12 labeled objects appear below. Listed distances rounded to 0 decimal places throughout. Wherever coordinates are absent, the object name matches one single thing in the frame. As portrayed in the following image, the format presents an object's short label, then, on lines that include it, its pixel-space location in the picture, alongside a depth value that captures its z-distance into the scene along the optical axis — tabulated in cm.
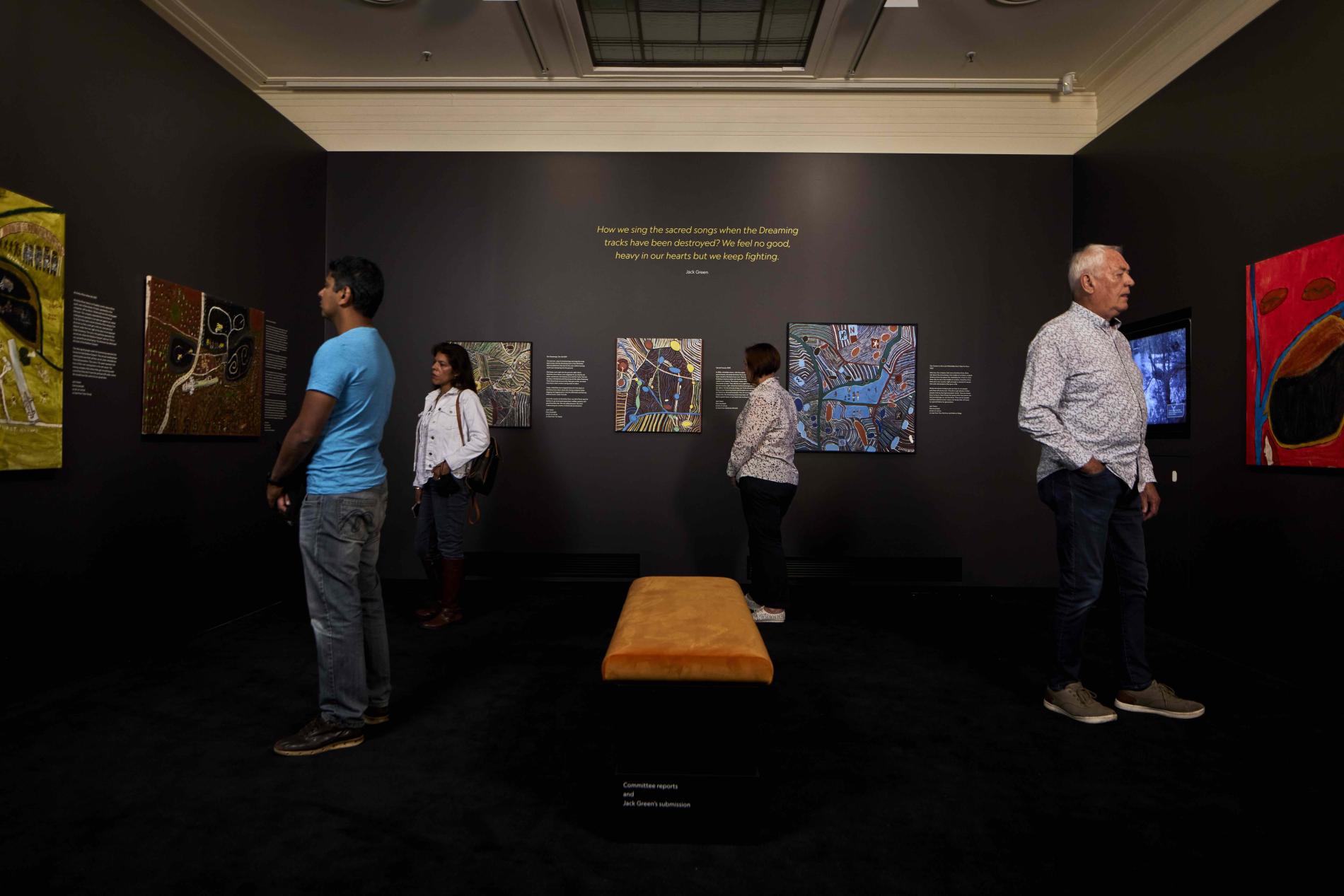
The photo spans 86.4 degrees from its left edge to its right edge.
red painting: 341
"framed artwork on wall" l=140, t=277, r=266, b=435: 406
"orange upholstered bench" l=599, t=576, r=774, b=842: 205
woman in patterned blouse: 454
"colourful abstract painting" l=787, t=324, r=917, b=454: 572
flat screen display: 450
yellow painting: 312
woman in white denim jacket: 437
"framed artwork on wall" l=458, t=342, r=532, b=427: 574
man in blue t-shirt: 253
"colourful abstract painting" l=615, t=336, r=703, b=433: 577
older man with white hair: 292
